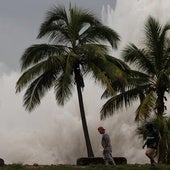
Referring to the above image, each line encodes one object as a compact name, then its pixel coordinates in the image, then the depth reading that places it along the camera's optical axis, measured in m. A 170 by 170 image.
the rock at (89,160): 23.98
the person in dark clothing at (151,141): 20.64
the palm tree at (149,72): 31.83
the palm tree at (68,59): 30.70
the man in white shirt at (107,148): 21.53
